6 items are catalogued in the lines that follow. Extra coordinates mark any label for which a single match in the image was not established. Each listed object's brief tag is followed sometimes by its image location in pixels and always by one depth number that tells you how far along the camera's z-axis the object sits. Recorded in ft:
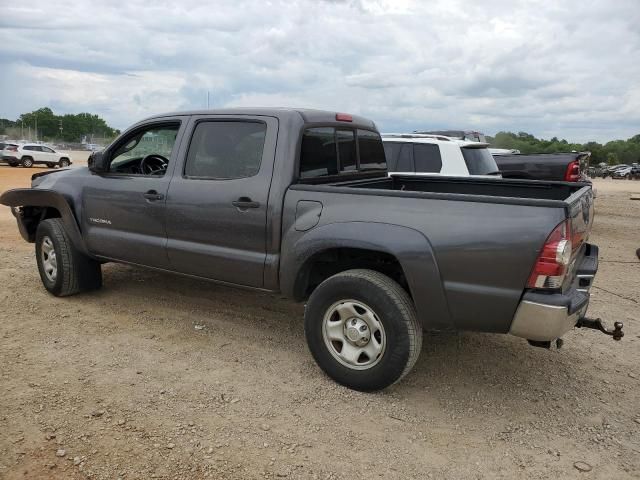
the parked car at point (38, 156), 104.58
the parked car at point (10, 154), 103.30
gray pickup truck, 10.44
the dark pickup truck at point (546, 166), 35.04
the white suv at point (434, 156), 26.17
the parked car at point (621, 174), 158.49
